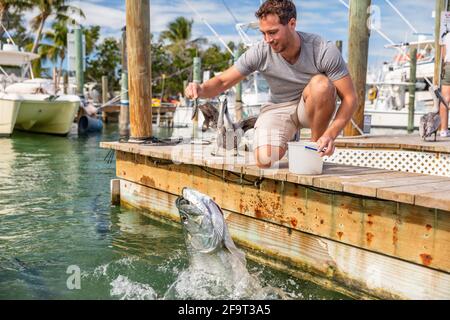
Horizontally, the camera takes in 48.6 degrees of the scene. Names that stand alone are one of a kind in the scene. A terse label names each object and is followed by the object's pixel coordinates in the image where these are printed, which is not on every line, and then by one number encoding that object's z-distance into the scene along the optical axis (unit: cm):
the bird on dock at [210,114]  590
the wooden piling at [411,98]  1705
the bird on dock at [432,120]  683
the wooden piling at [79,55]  2236
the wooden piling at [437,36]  980
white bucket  383
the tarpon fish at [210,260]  344
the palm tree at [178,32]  5222
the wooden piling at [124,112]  1962
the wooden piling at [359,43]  780
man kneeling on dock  397
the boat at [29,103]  1858
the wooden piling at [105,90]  2891
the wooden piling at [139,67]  627
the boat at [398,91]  2352
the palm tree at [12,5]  3098
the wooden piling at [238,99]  1982
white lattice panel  648
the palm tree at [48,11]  3347
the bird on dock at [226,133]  527
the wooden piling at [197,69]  2108
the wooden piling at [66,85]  2667
